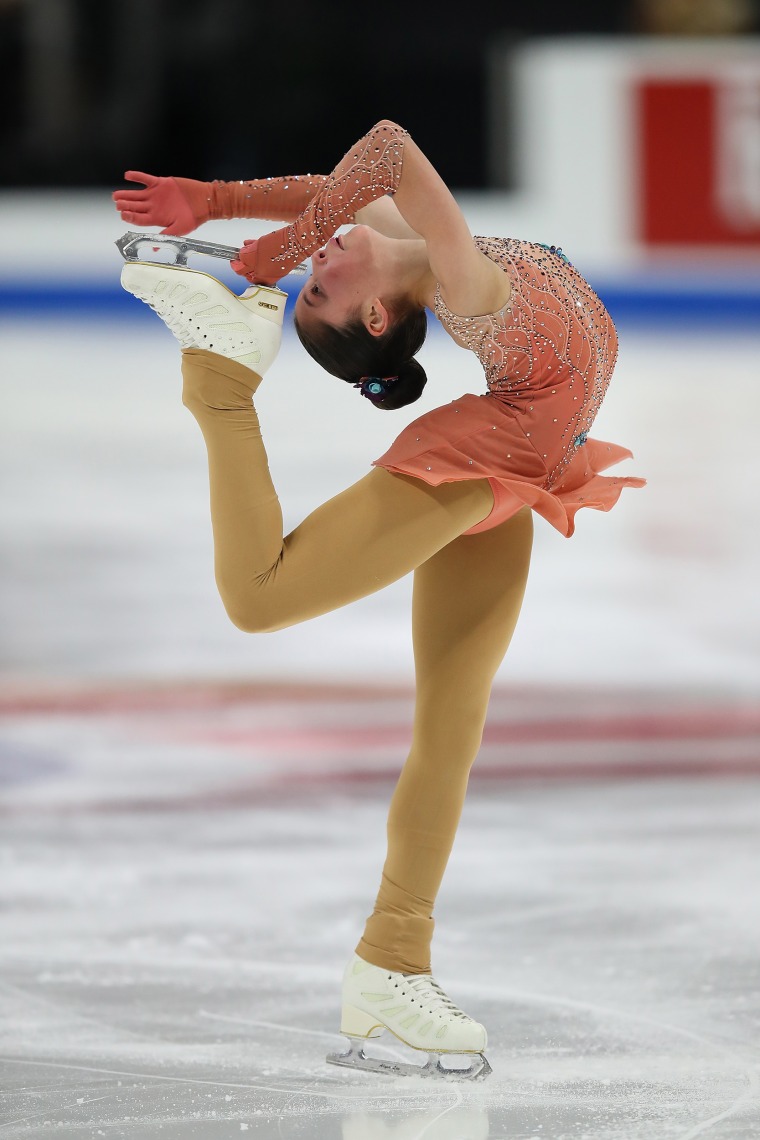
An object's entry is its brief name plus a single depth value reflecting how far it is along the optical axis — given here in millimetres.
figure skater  19297
